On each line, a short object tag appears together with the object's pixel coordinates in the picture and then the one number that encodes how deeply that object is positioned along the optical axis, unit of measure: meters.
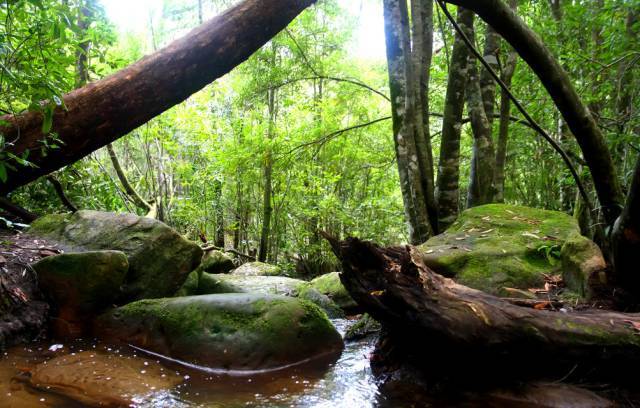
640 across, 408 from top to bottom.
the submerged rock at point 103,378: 2.52
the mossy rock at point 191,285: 5.08
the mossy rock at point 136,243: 4.43
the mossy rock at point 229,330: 3.40
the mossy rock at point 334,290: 5.89
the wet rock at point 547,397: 2.28
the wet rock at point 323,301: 5.60
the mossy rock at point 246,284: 5.98
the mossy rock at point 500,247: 3.98
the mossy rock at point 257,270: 8.57
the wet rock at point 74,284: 3.65
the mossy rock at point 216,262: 8.31
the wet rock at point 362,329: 4.22
